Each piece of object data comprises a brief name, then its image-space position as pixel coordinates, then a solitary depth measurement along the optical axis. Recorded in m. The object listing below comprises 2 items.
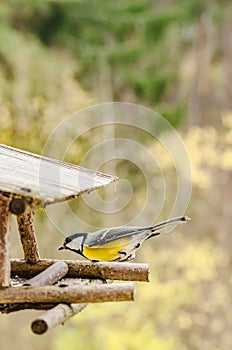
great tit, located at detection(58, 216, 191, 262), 2.50
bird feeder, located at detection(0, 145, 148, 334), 2.30
